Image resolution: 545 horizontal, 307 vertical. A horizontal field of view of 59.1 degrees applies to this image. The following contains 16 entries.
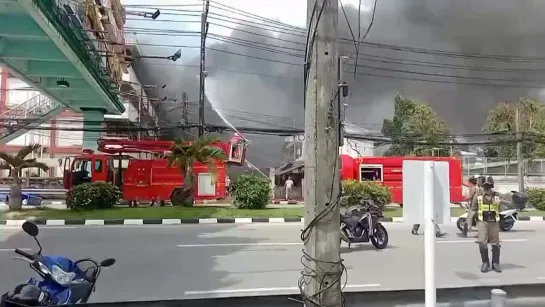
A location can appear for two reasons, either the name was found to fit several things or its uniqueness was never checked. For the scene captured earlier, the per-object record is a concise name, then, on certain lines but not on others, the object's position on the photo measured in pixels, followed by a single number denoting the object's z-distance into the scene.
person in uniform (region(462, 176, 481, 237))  10.54
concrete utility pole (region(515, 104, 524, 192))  24.61
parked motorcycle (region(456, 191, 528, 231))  12.26
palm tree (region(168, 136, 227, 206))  17.92
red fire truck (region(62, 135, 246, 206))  18.83
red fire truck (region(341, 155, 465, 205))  21.72
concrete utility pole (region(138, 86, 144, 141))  35.13
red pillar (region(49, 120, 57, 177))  37.59
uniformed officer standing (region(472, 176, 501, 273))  7.23
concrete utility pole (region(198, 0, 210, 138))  21.66
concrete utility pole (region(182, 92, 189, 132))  29.92
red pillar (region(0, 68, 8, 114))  32.08
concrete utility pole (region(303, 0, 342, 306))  2.85
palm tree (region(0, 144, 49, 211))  16.47
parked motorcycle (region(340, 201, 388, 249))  9.24
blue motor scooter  3.44
